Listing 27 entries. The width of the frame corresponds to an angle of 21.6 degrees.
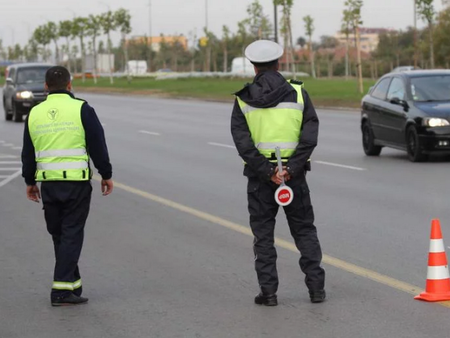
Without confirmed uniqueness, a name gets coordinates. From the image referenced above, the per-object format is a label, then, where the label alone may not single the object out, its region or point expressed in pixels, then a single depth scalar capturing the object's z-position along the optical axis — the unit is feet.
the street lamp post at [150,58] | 461.82
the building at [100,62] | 384.68
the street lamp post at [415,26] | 167.99
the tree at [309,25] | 324.39
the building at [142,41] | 449.06
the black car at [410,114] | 61.77
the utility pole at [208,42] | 341.04
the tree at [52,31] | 376.07
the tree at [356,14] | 174.50
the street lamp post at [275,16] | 196.85
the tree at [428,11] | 163.12
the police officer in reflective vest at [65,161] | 25.93
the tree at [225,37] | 355.36
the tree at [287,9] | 208.85
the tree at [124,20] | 298.15
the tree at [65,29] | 352.69
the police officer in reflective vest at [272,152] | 25.03
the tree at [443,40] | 236.02
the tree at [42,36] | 381.81
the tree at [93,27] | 317.42
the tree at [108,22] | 301.02
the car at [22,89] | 117.08
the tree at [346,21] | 201.15
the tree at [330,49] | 350.48
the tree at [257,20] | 297.53
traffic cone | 25.35
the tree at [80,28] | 328.54
